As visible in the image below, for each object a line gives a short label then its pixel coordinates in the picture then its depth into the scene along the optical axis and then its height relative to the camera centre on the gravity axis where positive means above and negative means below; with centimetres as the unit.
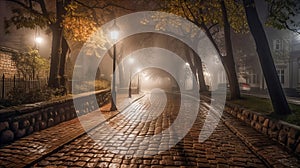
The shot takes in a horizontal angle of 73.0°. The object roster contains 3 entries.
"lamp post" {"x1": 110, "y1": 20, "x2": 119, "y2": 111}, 1109 +252
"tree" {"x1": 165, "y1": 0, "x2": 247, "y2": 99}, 1223 +465
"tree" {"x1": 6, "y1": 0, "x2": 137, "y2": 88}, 975 +298
